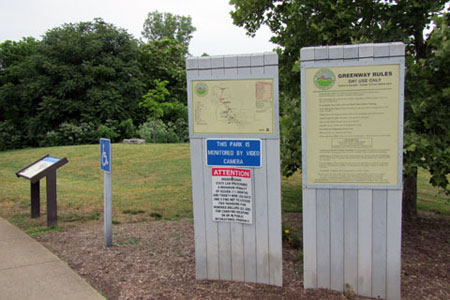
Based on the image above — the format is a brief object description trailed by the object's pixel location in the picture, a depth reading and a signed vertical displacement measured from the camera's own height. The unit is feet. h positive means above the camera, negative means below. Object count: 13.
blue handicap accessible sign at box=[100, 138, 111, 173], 16.54 -0.90
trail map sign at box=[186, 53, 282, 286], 12.09 -1.01
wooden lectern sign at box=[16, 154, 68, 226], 19.84 -2.02
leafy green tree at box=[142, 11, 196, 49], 194.49 +49.14
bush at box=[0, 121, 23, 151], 87.20 -0.71
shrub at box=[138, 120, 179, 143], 72.22 -0.37
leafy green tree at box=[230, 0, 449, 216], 15.01 +4.29
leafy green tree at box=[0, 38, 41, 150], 85.51 +6.76
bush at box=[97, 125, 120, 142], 76.54 +0.09
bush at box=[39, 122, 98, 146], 76.07 -0.41
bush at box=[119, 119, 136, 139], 80.94 +0.82
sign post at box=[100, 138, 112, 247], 16.71 -2.31
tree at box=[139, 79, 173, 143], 78.02 +5.71
